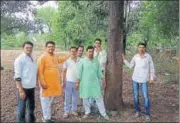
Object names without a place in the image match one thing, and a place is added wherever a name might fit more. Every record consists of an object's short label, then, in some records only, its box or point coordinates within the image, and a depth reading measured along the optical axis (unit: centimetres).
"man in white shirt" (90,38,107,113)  422
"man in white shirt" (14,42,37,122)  356
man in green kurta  404
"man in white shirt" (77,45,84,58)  408
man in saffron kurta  373
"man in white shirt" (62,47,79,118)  407
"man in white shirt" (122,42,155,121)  410
